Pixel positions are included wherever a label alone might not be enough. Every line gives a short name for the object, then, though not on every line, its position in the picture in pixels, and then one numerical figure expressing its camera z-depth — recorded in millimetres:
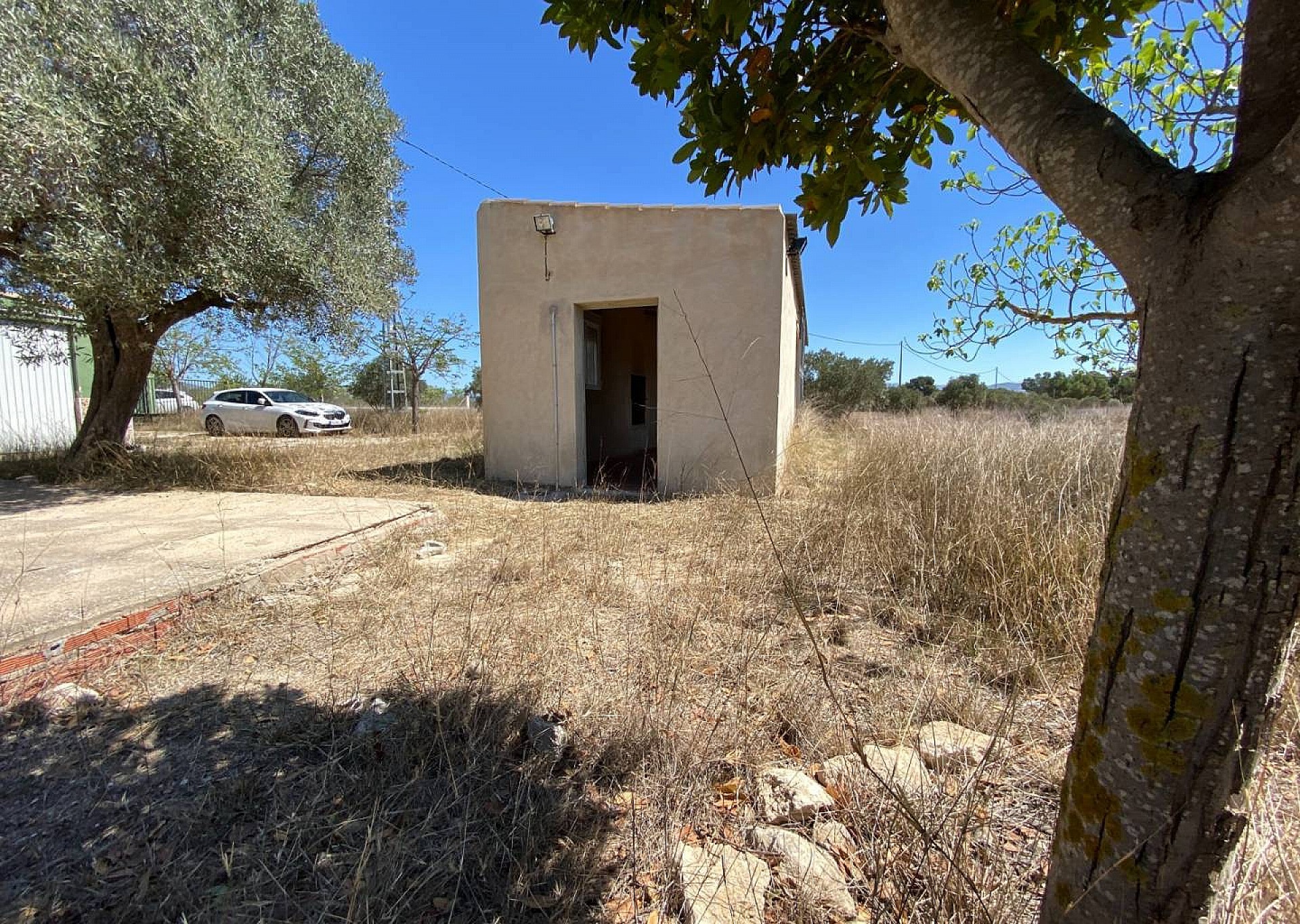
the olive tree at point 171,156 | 4402
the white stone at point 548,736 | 1757
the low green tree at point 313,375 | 23172
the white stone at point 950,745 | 1659
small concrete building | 6016
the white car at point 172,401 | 20391
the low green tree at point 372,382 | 22458
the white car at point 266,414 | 14609
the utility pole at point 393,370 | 16500
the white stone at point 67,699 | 1929
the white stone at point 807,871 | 1260
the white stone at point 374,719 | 1812
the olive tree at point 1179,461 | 651
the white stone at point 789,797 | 1514
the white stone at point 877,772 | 1508
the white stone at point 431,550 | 3877
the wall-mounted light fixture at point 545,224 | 6363
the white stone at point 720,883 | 1225
